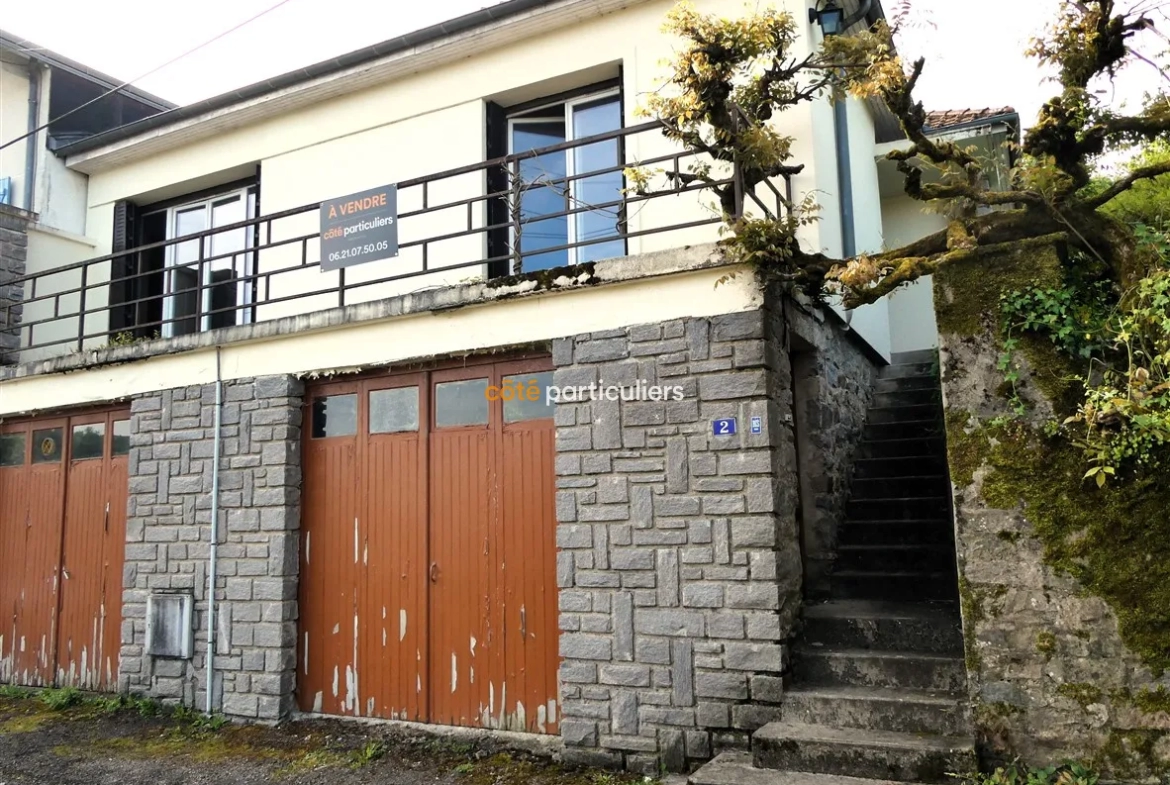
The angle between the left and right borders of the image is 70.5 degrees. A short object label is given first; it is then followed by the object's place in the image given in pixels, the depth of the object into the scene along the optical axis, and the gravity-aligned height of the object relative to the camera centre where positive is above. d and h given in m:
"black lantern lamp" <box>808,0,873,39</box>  6.54 +3.79
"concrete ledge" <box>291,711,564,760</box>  5.43 -1.59
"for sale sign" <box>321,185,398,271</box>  6.63 +2.26
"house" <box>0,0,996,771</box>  5.04 +0.53
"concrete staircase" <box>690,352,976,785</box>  4.24 -0.97
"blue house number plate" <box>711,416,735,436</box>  4.99 +0.43
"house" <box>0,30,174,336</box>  9.40 +4.26
